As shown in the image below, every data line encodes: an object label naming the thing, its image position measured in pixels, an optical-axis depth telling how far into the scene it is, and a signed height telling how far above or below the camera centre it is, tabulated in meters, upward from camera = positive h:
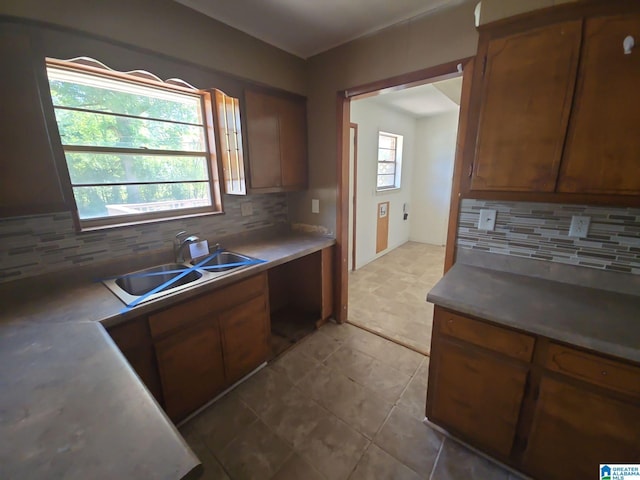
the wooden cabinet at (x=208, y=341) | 1.47 -0.98
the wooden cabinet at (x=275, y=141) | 2.10 +0.30
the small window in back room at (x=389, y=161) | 4.53 +0.29
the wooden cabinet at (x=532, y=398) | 1.04 -0.96
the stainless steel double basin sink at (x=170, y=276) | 1.62 -0.59
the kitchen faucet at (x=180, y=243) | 1.90 -0.45
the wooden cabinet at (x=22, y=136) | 1.12 +0.18
